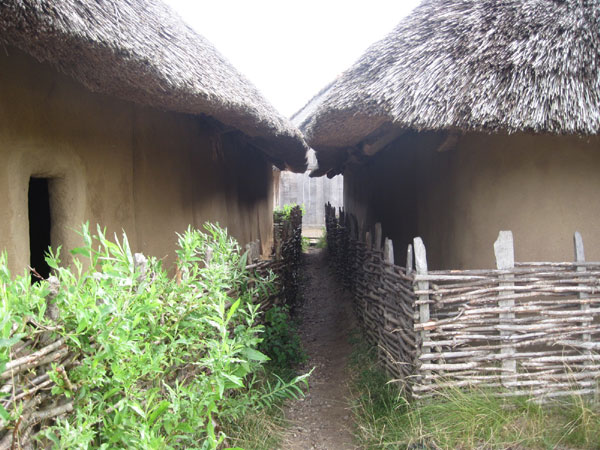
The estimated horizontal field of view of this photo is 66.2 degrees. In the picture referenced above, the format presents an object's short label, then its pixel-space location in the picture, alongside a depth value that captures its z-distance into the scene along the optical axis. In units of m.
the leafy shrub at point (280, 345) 4.11
